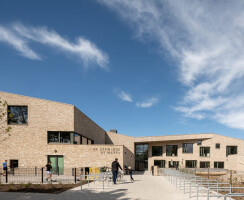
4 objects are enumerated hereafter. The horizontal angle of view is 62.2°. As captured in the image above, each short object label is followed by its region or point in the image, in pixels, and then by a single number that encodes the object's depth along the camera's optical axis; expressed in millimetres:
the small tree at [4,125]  22609
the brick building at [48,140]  22781
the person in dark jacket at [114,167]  12768
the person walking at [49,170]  14623
